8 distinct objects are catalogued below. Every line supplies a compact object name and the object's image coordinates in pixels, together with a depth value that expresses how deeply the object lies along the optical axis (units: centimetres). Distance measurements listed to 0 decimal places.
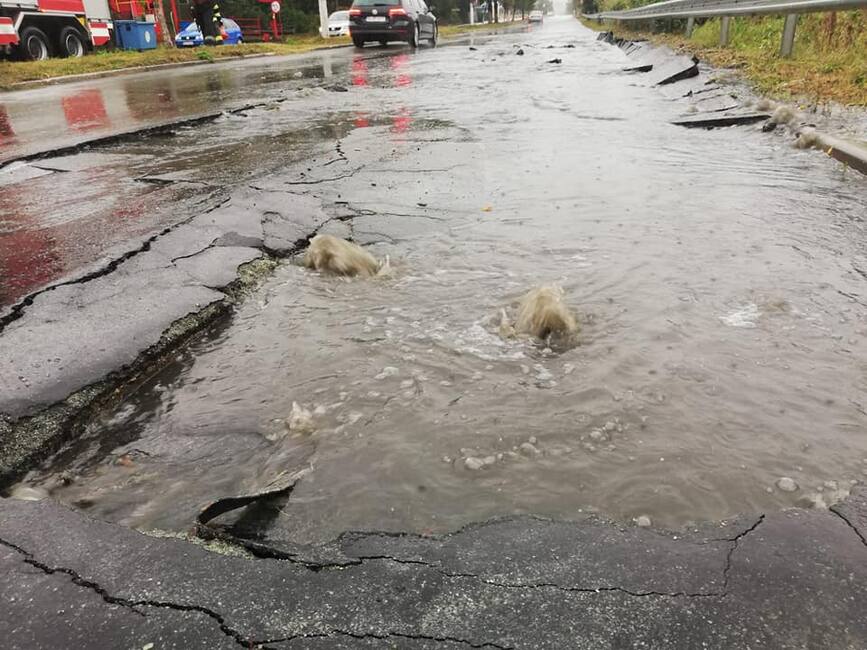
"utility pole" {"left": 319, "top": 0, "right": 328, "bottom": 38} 2791
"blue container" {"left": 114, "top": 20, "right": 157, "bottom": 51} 2169
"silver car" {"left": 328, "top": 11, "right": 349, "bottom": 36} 3103
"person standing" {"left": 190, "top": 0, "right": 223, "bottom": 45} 2670
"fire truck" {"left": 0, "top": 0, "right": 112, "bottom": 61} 1577
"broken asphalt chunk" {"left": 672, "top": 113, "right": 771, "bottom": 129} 709
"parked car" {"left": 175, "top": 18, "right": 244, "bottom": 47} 2703
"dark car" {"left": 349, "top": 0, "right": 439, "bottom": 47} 2105
